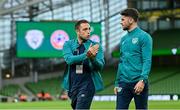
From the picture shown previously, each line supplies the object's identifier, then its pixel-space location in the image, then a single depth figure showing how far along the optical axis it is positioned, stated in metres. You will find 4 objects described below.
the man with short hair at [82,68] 15.19
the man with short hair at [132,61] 15.51
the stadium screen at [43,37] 84.09
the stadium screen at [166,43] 90.98
